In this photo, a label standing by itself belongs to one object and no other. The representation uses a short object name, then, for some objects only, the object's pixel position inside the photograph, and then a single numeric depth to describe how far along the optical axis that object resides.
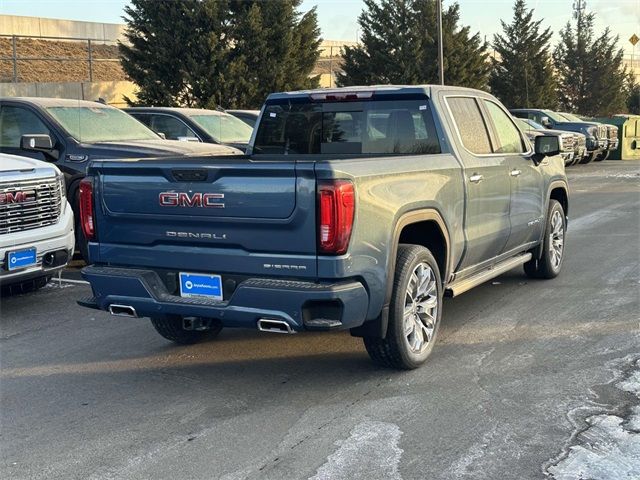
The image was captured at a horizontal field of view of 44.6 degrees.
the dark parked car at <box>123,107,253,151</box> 12.80
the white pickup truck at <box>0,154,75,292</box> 6.77
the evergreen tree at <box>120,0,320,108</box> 25.17
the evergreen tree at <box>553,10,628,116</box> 45.94
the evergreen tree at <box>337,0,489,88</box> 35.62
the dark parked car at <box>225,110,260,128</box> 15.81
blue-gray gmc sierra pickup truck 4.41
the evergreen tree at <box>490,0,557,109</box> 42.19
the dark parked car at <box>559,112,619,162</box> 26.39
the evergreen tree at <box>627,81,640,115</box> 51.25
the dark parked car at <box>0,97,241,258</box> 8.88
